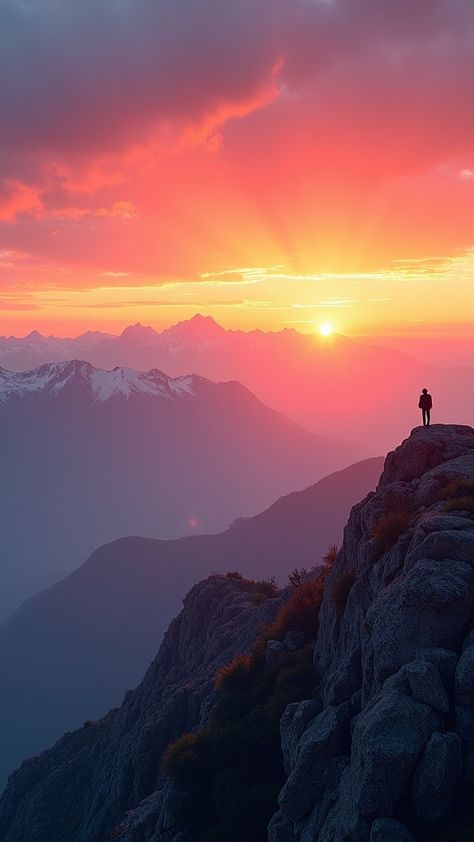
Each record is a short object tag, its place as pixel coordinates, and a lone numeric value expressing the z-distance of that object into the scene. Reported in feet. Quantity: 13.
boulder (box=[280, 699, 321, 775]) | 62.54
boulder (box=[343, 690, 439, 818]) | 42.63
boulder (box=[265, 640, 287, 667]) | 91.61
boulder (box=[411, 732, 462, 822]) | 41.29
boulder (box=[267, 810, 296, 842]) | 55.16
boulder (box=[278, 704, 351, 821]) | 52.80
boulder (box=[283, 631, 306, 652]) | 93.71
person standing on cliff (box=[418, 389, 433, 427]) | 112.30
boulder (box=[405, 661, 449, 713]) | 44.39
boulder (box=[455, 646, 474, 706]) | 43.65
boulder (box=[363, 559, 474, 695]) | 50.85
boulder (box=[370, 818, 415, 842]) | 40.98
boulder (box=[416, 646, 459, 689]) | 46.26
